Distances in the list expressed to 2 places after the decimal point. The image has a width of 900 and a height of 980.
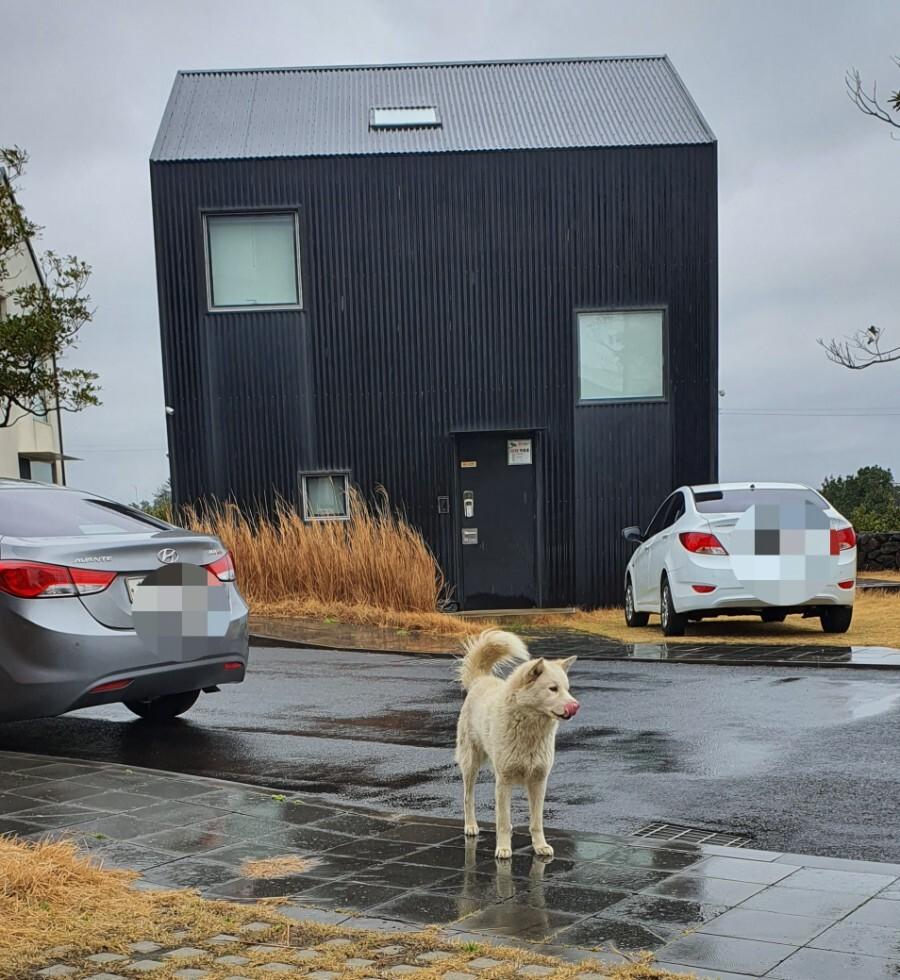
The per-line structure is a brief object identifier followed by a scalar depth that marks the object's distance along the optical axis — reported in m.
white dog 4.76
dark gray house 19.83
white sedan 12.47
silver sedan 6.62
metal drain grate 5.17
